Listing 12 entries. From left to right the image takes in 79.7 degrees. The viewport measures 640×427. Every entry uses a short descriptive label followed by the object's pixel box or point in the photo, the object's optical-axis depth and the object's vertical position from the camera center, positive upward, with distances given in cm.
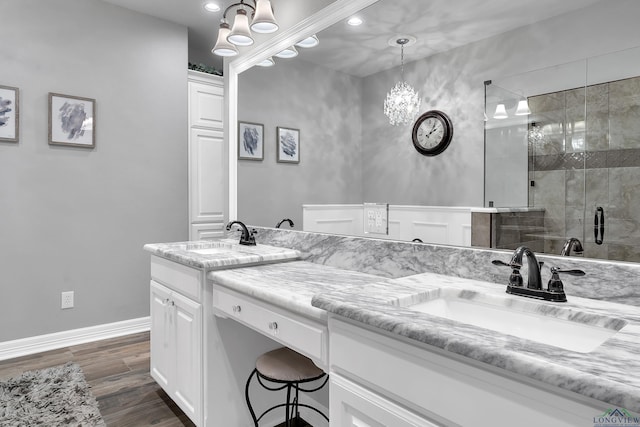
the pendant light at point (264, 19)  219 +108
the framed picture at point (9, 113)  286 +69
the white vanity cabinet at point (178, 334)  183 -67
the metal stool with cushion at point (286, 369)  153 -67
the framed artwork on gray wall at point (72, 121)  307 +70
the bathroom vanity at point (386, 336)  69 -32
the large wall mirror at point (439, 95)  113 +44
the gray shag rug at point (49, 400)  201 -112
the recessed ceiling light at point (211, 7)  318 +168
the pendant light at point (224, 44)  247 +106
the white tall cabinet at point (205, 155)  388 +53
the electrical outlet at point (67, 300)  315 -78
